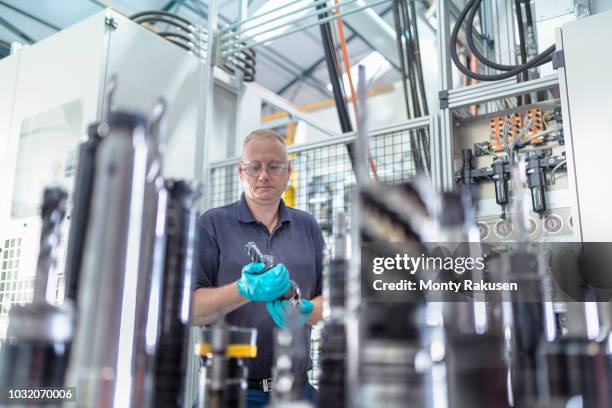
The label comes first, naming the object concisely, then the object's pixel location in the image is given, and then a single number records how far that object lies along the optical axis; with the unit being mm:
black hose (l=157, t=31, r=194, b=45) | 2086
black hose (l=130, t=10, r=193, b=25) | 2200
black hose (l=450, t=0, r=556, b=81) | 1486
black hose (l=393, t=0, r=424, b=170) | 2037
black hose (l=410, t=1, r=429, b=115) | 2141
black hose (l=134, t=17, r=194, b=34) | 2215
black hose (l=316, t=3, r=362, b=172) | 2156
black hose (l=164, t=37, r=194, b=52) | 2285
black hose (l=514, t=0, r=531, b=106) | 1922
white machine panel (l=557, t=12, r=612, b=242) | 1206
